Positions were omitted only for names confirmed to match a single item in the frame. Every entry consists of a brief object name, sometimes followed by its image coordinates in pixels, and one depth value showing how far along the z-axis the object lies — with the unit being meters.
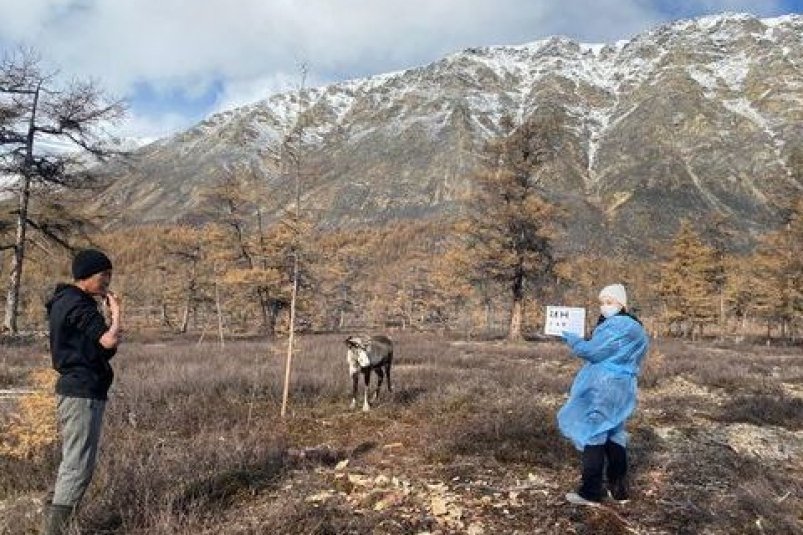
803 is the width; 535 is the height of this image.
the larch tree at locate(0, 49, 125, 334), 25.41
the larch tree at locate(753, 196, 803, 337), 45.31
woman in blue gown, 6.60
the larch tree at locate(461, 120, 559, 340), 36.16
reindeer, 11.76
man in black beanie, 4.82
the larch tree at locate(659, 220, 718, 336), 54.91
